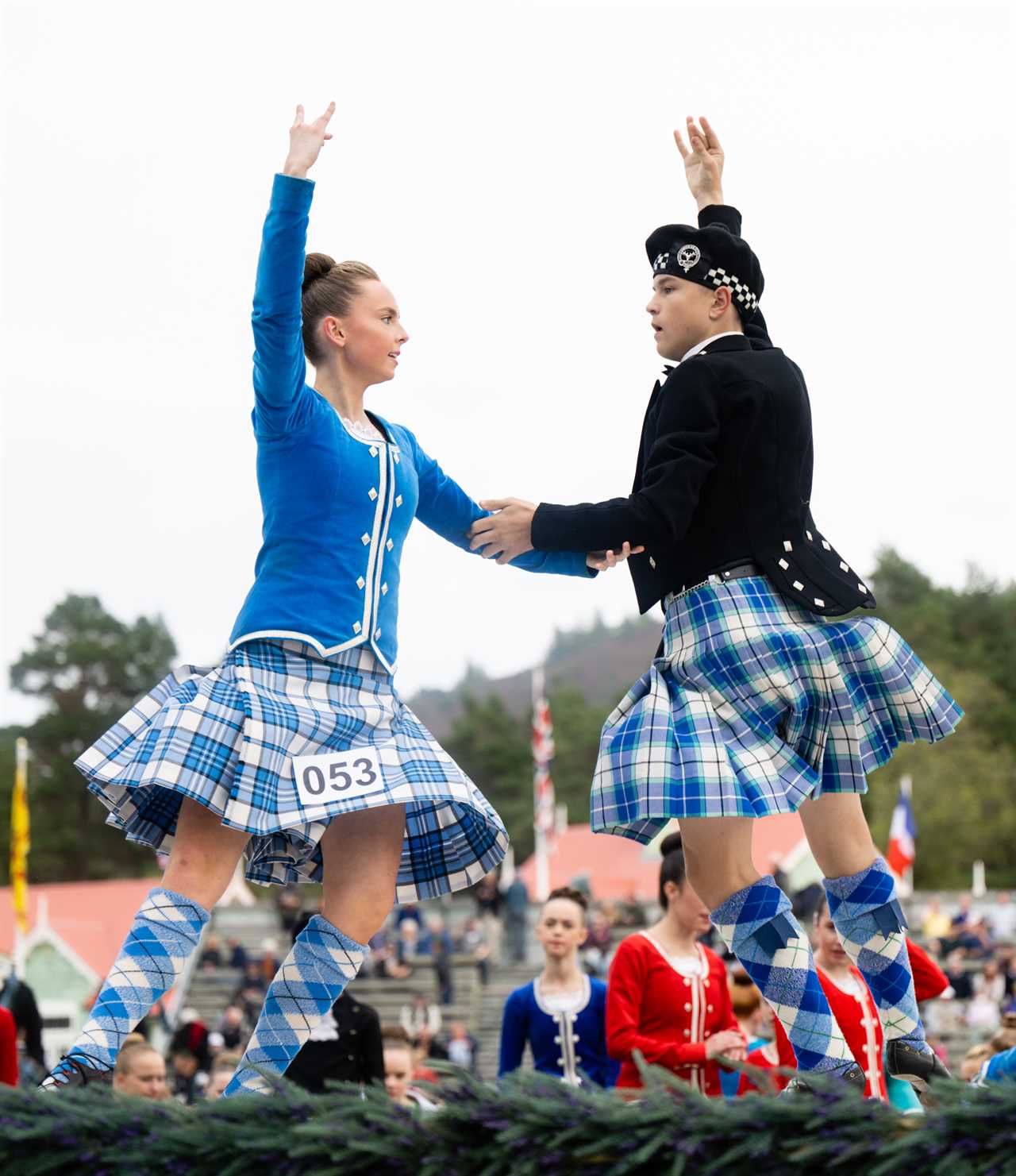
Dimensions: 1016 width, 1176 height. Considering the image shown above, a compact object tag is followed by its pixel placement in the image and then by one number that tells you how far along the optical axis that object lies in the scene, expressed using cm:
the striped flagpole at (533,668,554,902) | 4016
